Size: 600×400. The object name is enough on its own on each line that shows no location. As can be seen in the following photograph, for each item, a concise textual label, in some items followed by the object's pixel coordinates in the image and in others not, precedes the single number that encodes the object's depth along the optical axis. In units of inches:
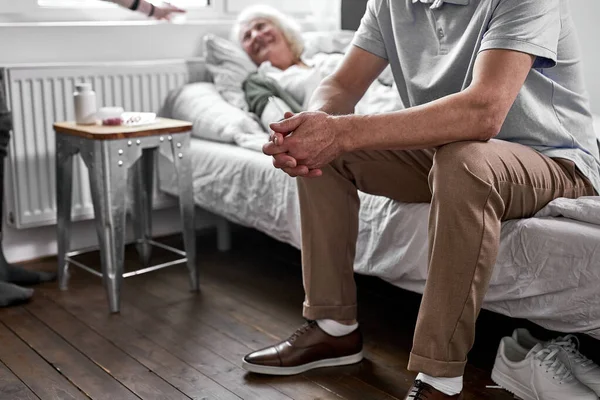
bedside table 84.3
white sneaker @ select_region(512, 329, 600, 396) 62.7
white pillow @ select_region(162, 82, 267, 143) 101.6
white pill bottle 88.8
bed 61.2
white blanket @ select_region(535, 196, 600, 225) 61.6
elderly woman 102.8
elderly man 58.0
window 101.3
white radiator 99.3
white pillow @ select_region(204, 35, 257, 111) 109.0
